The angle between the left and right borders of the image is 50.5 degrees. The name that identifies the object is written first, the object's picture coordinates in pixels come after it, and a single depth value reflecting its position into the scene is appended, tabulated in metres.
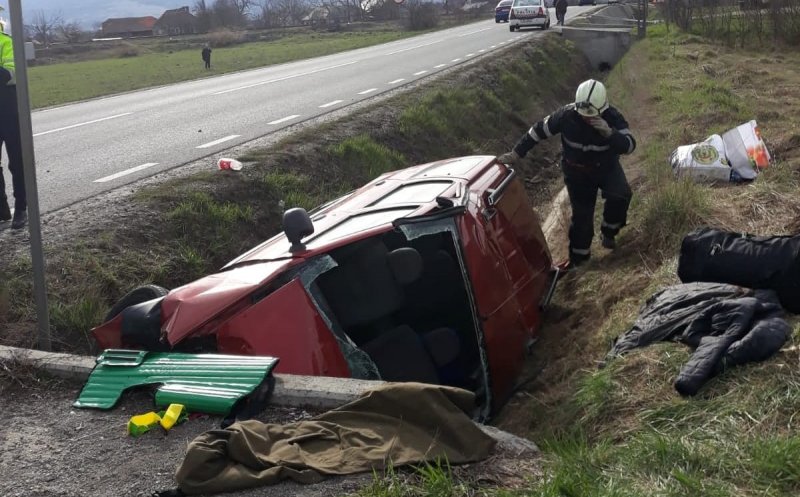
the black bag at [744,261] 4.80
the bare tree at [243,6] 79.71
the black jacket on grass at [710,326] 4.19
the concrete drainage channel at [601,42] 26.23
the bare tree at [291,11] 79.38
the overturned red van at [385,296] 4.48
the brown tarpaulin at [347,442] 3.34
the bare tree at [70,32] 57.48
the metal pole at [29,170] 4.64
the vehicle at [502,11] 46.43
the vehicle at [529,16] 34.19
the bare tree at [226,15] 71.31
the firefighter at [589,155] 7.76
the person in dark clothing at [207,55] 27.04
